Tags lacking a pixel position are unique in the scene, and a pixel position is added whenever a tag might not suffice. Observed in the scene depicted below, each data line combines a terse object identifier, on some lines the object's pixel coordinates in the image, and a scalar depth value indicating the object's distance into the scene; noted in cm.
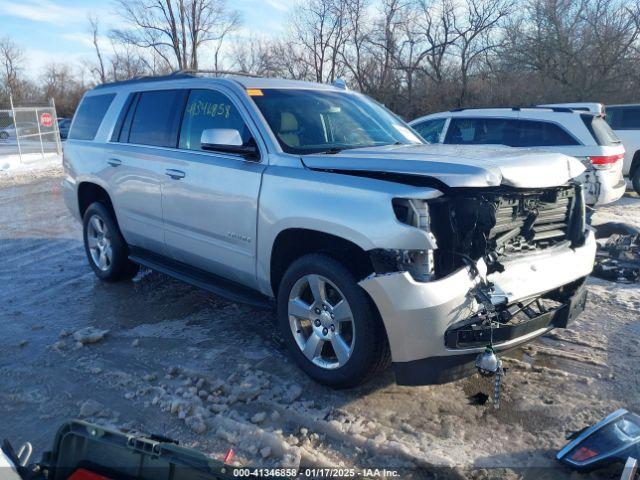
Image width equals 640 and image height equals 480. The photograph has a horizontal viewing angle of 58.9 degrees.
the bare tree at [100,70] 6112
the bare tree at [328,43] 3769
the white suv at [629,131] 1225
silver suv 309
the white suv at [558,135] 867
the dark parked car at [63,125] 3513
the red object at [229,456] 267
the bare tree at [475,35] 3331
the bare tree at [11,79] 5869
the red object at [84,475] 210
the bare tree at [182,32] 4238
